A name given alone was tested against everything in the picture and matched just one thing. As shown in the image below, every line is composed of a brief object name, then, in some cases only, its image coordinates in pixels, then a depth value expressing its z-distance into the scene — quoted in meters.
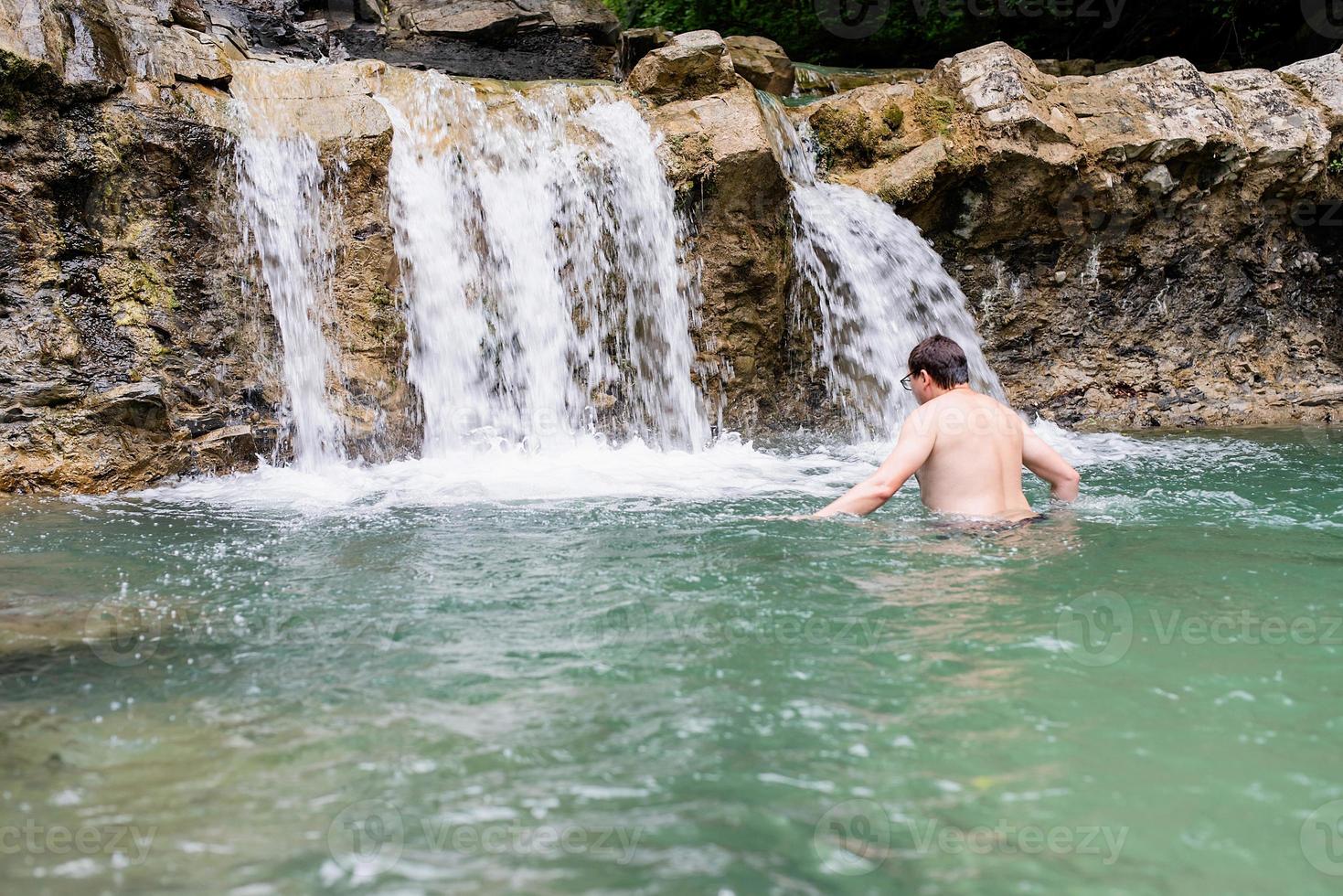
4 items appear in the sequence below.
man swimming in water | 4.73
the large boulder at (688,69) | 8.40
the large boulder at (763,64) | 10.59
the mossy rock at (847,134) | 9.18
